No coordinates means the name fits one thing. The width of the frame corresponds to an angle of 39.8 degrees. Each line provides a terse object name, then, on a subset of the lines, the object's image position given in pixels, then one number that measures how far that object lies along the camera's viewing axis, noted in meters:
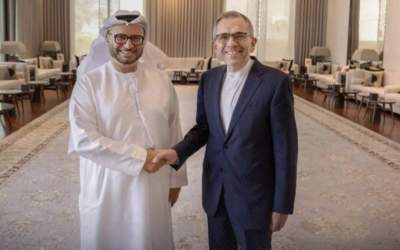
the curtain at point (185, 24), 20.30
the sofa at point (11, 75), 12.40
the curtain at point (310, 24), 19.73
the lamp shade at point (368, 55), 14.25
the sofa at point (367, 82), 12.41
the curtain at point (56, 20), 19.50
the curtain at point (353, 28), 16.39
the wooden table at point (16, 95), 11.00
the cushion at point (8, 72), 12.98
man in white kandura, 2.35
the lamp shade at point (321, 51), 18.70
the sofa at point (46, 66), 16.08
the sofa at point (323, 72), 16.49
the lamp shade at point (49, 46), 18.66
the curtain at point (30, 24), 17.02
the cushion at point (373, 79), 13.35
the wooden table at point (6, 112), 8.89
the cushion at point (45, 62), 17.66
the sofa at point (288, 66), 18.94
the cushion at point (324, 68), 18.06
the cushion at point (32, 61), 16.12
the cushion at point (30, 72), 13.97
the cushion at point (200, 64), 19.87
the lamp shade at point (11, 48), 14.66
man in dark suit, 2.30
